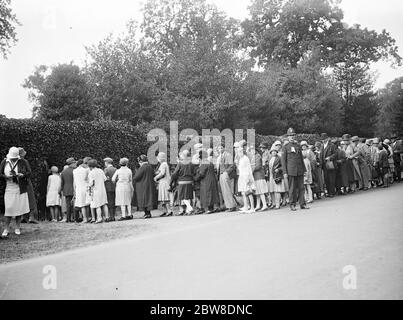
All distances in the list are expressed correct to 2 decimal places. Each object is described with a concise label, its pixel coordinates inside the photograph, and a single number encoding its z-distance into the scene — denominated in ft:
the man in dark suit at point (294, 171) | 42.45
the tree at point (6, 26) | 69.84
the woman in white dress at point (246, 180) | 44.52
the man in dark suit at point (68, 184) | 51.08
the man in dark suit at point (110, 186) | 51.70
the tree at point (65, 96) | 88.43
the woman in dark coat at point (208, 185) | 49.52
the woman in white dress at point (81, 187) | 49.37
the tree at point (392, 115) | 157.48
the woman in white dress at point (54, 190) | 52.16
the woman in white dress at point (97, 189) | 48.08
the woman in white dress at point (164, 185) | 50.62
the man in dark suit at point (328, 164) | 55.88
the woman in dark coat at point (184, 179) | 50.01
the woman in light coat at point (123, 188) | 48.85
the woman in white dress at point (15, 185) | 37.63
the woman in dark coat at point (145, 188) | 50.34
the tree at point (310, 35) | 138.00
